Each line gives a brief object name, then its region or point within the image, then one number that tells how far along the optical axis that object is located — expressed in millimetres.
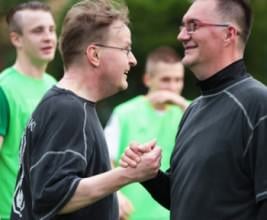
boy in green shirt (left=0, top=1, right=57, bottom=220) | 15107
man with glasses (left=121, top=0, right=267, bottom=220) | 10124
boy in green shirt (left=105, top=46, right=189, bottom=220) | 19056
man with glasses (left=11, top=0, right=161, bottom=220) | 10313
